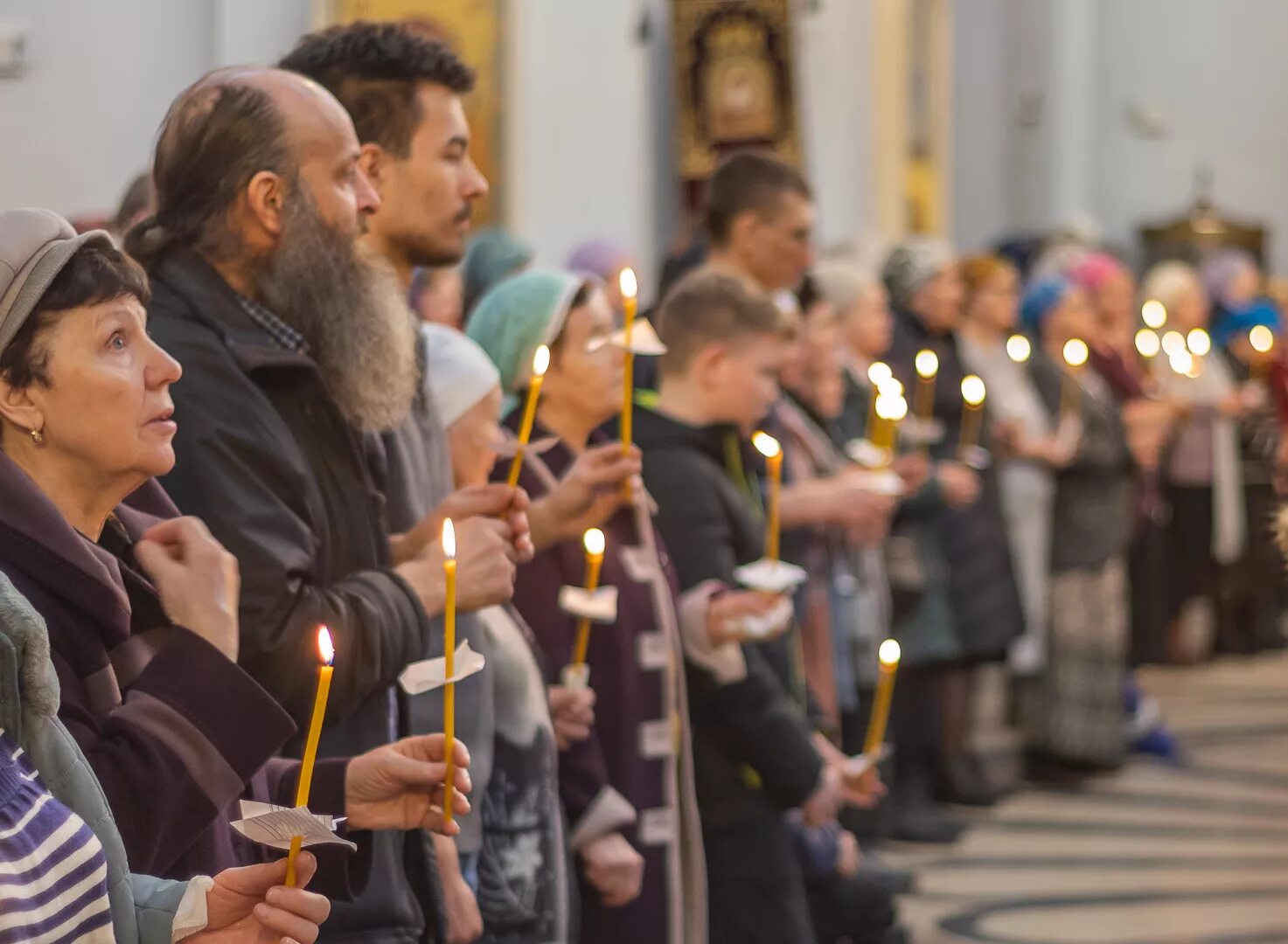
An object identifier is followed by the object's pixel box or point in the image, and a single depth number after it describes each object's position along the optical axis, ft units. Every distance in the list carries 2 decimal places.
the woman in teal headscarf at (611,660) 28.78
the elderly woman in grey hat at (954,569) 56.29
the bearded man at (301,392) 20.92
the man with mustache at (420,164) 25.72
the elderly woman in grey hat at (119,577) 16.43
